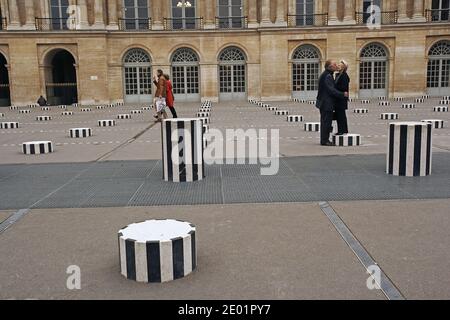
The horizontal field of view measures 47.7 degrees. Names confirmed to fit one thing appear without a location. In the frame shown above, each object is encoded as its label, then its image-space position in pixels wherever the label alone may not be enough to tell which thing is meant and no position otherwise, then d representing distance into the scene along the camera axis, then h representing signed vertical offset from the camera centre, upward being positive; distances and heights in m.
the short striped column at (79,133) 15.45 -1.55
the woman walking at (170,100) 17.89 -0.71
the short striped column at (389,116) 19.29 -1.52
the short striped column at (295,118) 18.98 -1.50
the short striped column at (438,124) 15.34 -1.47
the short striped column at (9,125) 19.53 -1.62
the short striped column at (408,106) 25.88 -1.55
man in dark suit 11.45 -0.43
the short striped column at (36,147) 11.72 -1.50
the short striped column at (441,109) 22.97 -1.52
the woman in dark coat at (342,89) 11.70 -0.28
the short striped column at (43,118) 23.34 -1.65
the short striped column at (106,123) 19.23 -1.59
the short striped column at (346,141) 11.70 -1.46
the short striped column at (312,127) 15.20 -1.47
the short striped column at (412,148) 7.82 -1.10
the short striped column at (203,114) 21.82 -1.51
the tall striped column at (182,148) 7.86 -1.07
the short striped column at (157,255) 3.87 -1.33
